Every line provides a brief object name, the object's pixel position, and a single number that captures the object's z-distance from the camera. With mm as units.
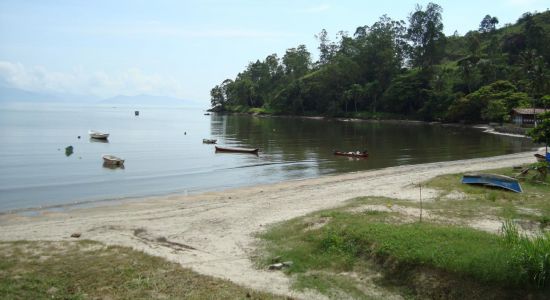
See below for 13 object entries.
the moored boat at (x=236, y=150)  63616
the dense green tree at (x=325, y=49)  192375
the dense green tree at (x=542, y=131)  33231
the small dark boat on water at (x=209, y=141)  80875
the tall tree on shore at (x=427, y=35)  143875
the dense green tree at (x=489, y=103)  101812
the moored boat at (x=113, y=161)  50844
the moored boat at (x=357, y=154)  57000
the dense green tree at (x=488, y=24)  179175
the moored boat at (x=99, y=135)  84062
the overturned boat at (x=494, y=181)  26875
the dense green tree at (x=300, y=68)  199875
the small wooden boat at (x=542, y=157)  37375
